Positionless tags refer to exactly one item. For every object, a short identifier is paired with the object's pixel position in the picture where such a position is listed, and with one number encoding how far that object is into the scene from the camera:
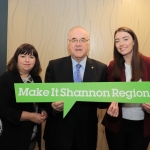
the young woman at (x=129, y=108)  1.56
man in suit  1.63
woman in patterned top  1.50
